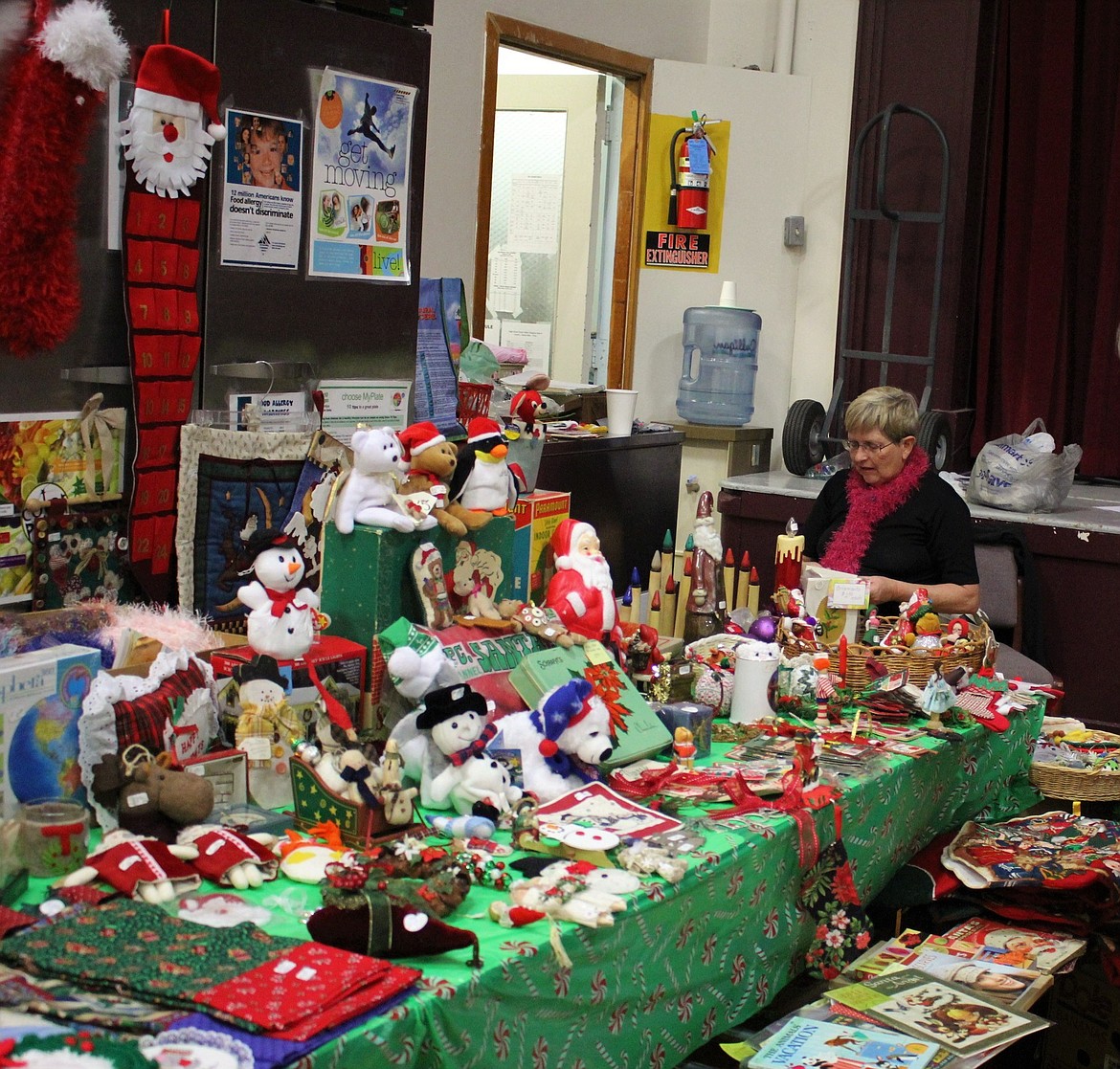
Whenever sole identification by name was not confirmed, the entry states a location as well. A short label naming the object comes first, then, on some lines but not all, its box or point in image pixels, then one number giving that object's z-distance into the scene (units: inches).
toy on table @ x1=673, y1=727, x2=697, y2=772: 84.7
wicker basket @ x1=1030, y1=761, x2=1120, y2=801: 111.6
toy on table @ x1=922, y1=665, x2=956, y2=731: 101.0
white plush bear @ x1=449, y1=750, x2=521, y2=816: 71.8
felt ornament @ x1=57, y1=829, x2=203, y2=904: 59.4
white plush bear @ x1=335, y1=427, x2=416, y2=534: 81.4
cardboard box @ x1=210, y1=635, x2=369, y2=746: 74.7
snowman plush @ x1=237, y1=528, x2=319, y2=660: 75.0
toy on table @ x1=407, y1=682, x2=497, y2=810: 71.4
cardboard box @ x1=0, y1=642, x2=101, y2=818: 63.2
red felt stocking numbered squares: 90.9
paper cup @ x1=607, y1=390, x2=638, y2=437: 172.1
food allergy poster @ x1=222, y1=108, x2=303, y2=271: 98.6
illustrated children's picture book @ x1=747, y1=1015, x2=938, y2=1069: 71.3
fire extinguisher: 217.3
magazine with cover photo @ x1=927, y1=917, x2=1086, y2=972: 89.9
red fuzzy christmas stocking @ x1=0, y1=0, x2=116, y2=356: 84.6
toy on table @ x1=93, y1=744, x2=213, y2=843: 65.1
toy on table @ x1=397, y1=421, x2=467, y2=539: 85.0
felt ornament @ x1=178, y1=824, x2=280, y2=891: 62.4
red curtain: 208.2
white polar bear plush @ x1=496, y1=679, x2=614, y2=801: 76.0
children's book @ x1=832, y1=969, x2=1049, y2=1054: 76.2
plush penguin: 87.7
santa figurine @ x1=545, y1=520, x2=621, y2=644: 88.6
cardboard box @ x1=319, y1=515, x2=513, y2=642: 82.0
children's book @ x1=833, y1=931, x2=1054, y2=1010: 83.8
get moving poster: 105.7
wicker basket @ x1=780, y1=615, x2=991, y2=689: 104.4
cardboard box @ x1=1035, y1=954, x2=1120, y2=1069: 98.4
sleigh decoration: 66.9
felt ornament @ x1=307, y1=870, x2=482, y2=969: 57.0
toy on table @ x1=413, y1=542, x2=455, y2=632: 82.7
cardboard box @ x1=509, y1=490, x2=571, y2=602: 96.3
